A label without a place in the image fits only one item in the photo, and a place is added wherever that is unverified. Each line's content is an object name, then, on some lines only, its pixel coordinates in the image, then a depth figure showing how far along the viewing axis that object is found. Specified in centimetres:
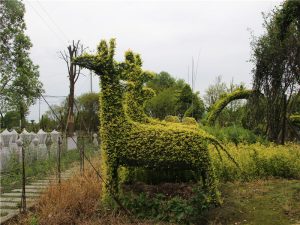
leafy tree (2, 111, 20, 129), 4784
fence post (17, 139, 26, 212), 692
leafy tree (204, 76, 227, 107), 3750
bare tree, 2178
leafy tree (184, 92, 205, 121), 2703
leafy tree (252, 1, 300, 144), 1267
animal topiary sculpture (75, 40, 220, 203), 695
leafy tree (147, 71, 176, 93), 4878
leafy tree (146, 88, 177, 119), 3977
